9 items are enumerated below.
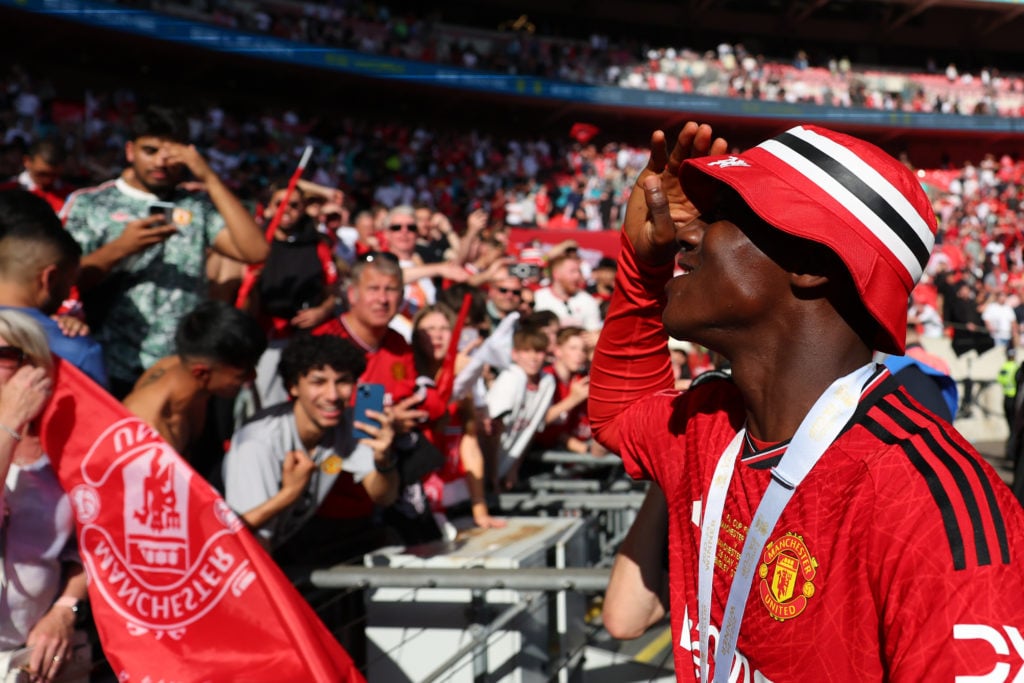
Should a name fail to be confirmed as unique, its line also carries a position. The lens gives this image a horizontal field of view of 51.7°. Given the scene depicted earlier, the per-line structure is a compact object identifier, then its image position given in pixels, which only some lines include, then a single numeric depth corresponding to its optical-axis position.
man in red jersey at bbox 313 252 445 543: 4.59
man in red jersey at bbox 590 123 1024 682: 1.40
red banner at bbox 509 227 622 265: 23.75
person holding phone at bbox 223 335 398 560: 3.66
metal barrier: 3.48
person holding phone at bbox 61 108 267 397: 4.37
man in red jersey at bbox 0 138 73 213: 5.38
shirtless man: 3.69
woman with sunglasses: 2.72
